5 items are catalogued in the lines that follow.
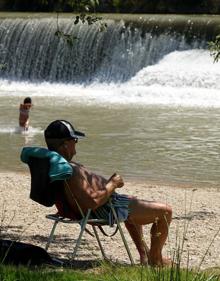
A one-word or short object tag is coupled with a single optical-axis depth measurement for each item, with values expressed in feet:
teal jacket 26.29
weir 128.42
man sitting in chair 27.21
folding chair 26.59
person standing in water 74.95
